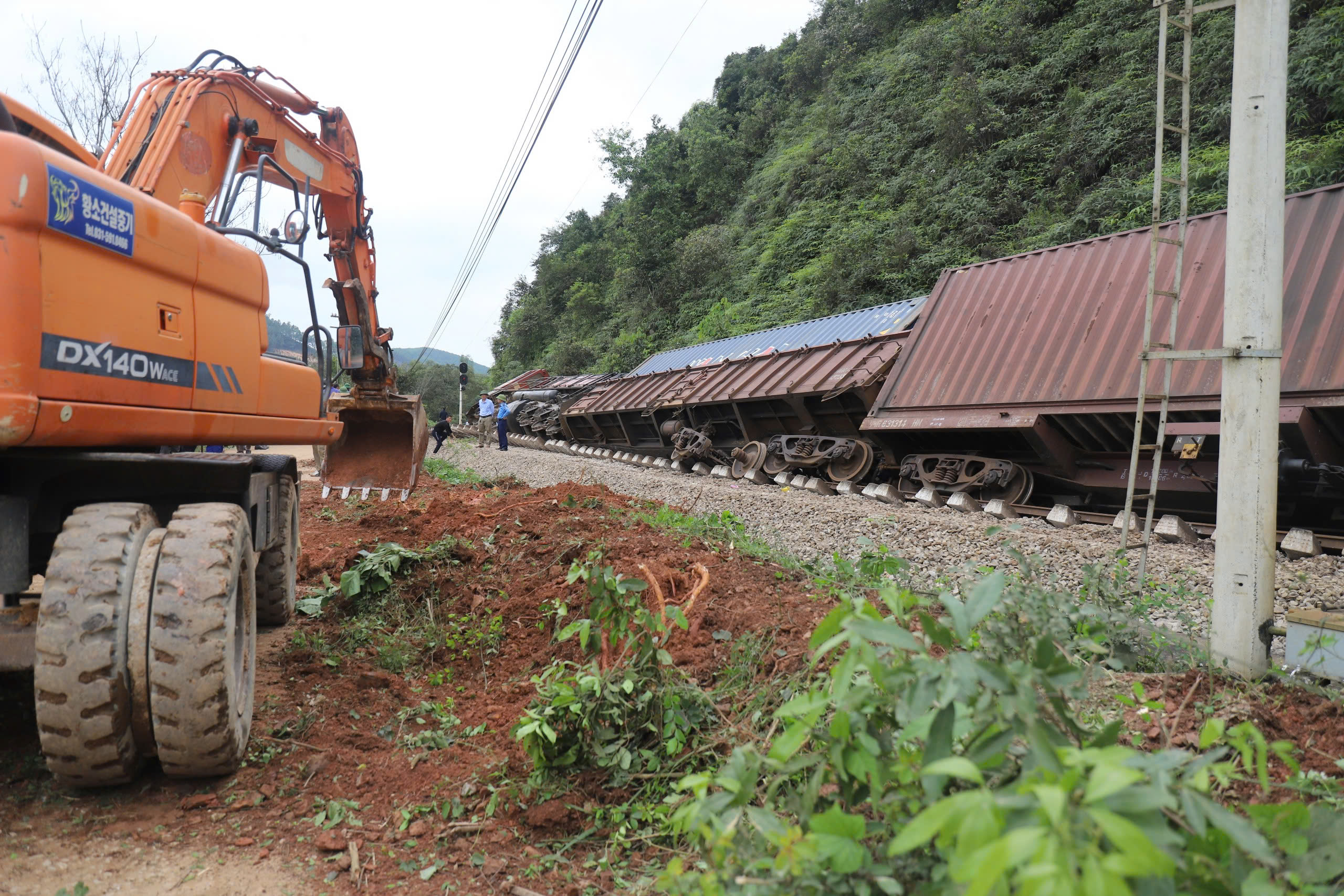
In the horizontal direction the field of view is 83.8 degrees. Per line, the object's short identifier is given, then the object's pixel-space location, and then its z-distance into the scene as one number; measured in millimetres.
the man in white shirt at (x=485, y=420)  24953
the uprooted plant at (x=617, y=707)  2857
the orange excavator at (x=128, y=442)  2512
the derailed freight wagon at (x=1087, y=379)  6523
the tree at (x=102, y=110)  14414
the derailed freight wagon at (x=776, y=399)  11812
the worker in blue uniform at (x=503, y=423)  22188
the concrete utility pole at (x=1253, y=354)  3154
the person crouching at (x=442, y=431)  21453
